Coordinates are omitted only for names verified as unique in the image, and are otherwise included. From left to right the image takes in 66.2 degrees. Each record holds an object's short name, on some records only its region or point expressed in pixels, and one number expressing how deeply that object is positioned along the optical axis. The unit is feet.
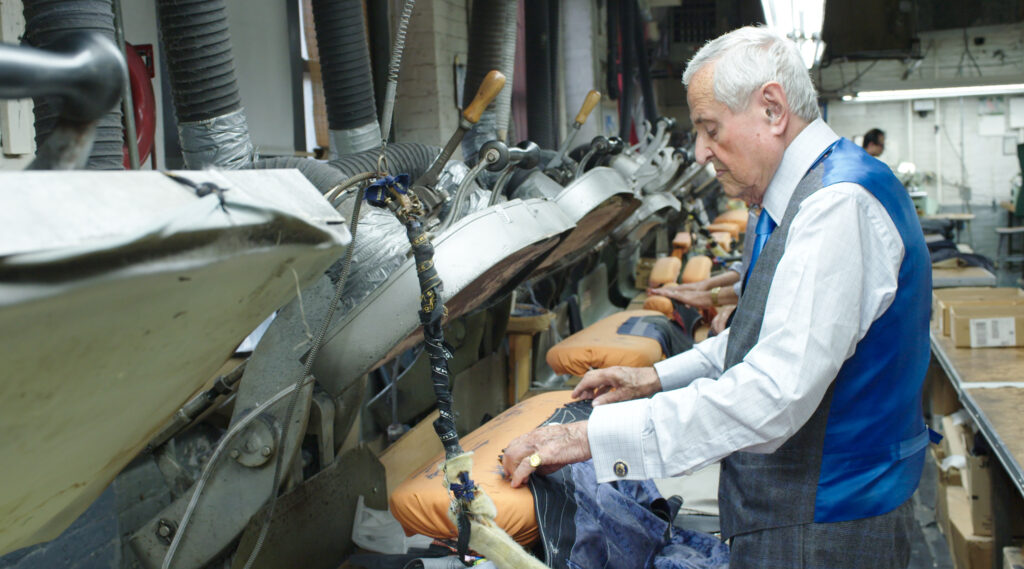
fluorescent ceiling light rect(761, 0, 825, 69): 15.98
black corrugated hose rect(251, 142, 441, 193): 5.22
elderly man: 4.05
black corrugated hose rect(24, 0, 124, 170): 3.80
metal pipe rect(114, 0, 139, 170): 4.57
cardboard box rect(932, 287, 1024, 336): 13.02
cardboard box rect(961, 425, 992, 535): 9.37
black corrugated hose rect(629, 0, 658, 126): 22.45
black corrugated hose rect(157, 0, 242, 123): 4.84
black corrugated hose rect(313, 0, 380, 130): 6.70
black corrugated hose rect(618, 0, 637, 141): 20.53
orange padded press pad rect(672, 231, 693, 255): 21.04
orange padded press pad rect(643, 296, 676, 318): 12.93
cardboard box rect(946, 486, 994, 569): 9.46
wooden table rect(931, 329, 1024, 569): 7.62
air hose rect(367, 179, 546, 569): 4.16
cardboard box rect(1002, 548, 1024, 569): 7.18
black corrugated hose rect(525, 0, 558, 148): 12.53
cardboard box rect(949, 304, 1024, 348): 11.73
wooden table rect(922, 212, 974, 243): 38.45
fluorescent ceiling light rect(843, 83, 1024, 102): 38.98
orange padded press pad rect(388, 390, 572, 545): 4.96
